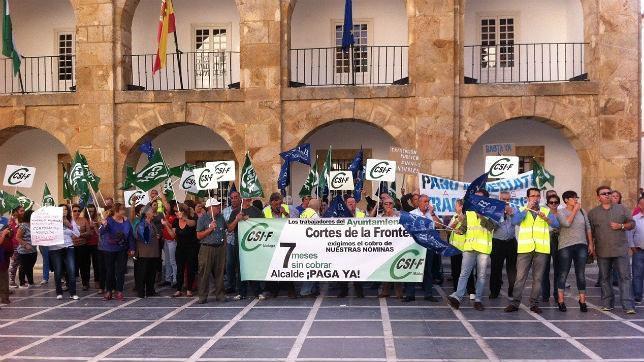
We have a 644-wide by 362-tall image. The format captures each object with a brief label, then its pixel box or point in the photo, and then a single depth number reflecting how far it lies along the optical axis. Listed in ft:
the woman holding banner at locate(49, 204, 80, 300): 43.96
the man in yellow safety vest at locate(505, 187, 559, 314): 36.83
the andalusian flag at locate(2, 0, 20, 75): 64.69
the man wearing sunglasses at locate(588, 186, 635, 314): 36.52
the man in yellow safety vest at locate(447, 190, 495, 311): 37.76
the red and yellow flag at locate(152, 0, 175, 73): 63.57
